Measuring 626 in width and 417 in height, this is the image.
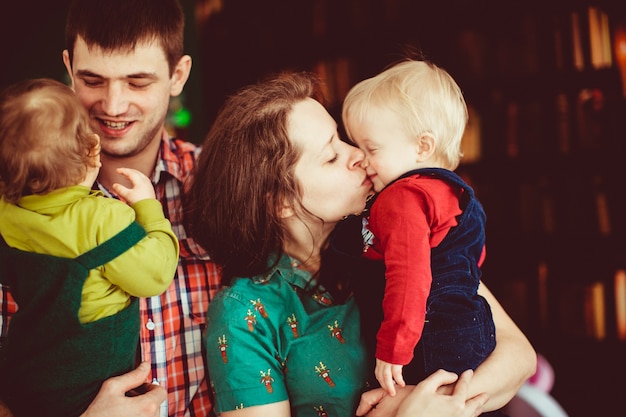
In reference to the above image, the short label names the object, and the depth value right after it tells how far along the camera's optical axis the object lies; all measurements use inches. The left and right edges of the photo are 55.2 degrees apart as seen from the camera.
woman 59.0
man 63.3
